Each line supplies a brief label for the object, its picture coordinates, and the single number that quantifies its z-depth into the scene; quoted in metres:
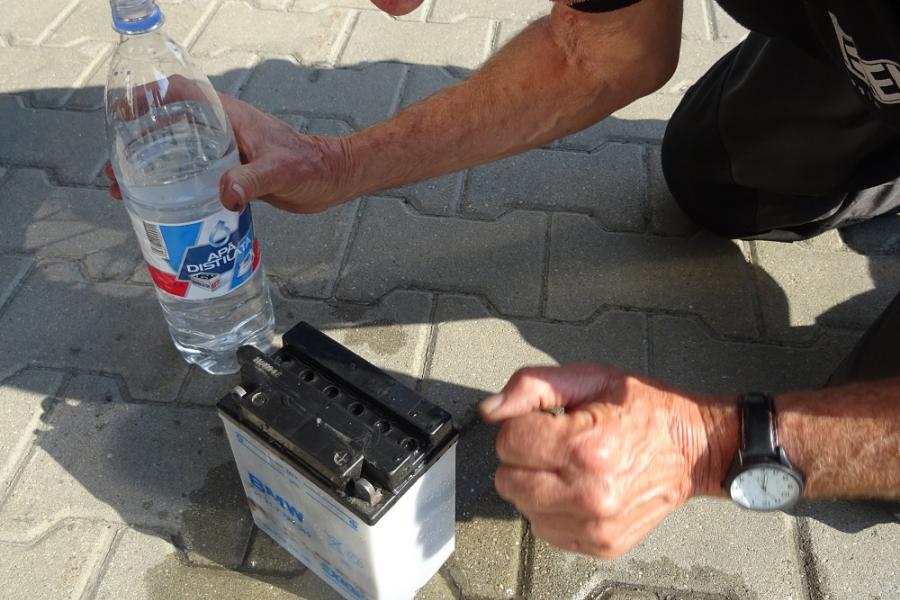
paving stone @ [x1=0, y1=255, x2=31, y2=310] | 1.80
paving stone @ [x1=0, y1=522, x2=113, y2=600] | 1.34
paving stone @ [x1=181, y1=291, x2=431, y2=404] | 1.64
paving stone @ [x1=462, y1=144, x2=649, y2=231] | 2.01
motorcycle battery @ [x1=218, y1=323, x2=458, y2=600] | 1.08
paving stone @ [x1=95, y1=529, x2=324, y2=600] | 1.33
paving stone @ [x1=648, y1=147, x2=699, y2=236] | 1.99
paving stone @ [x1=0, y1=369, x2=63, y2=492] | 1.51
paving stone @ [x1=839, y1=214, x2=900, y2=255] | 1.94
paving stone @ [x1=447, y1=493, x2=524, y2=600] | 1.35
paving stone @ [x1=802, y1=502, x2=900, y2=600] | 1.38
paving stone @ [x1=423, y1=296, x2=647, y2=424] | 1.64
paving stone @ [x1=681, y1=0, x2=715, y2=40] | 2.56
